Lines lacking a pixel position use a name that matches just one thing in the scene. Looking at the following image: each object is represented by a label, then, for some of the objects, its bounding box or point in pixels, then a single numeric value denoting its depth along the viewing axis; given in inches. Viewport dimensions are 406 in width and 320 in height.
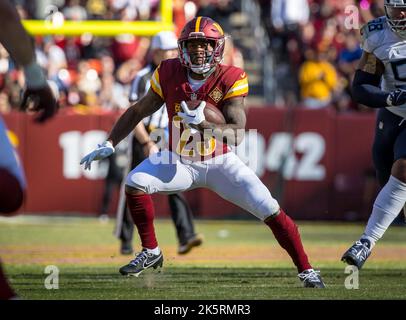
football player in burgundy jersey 533.6
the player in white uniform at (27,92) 371.9
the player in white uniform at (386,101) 553.0
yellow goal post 1084.5
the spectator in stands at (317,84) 1255.5
